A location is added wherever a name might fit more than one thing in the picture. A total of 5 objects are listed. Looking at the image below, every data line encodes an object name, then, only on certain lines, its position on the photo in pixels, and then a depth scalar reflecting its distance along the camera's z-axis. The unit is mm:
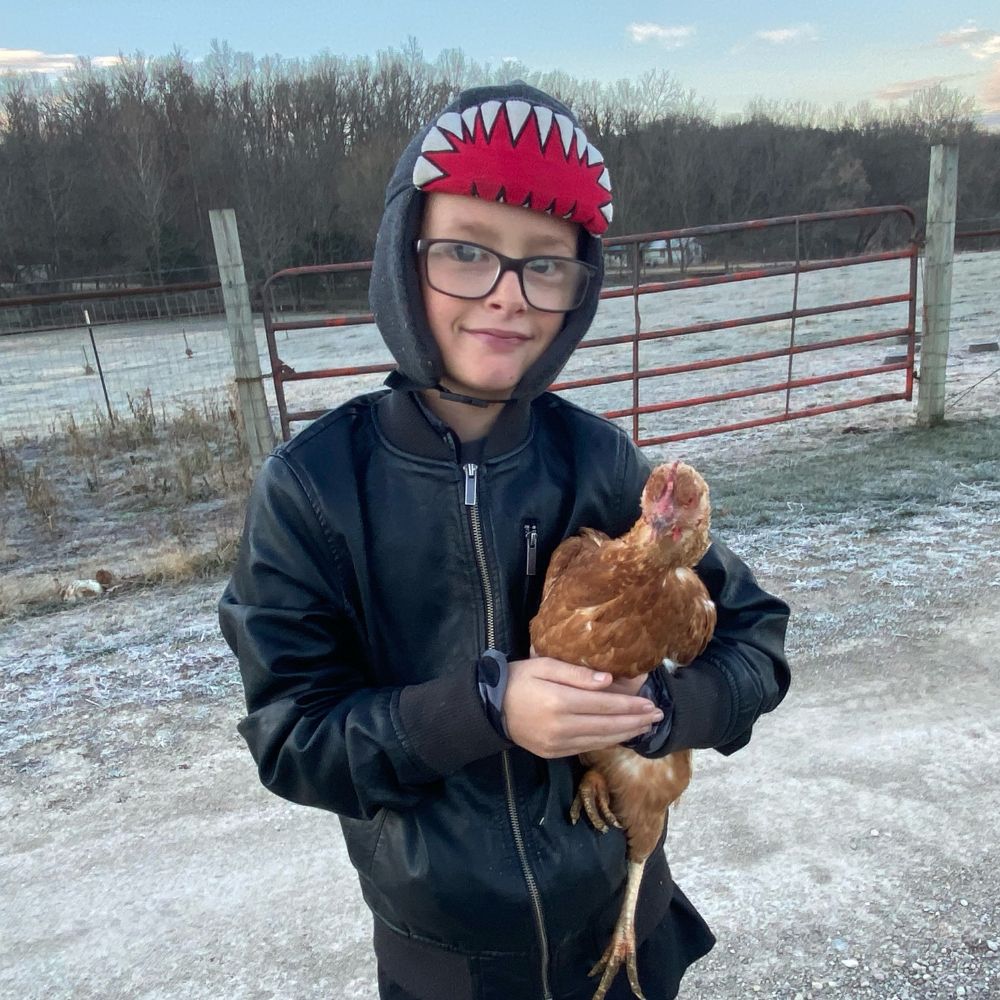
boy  1233
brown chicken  1334
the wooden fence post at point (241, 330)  5398
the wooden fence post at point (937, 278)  6695
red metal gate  5875
